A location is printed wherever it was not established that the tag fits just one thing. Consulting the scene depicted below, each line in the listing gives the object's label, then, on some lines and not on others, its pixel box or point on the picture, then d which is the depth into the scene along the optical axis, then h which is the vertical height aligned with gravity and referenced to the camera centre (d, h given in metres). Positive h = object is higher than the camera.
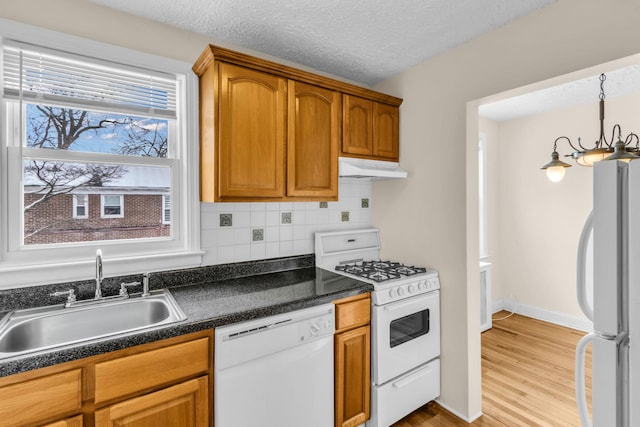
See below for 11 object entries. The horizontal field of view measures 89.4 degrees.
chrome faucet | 1.56 -0.29
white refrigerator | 0.82 -0.23
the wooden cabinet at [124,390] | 1.08 -0.65
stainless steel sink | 1.36 -0.49
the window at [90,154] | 1.54 +0.32
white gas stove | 1.93 -0.79
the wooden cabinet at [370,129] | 2.22 +0.60
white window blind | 1.53 +0.69
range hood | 2.14 +0.30
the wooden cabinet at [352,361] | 1.80 -0.86
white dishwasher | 1.43 -0.76
